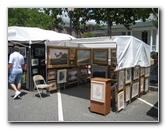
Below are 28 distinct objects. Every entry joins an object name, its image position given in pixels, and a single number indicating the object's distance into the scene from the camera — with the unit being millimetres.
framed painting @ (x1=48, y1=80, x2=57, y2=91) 6645
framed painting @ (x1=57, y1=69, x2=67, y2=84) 7012
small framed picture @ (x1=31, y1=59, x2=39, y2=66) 6879
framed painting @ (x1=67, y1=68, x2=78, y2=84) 7603
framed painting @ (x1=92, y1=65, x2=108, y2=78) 7439
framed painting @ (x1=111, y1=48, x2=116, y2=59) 7687
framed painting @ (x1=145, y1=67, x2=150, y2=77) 6824
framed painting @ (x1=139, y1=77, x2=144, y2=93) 6316
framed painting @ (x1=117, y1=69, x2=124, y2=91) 4719
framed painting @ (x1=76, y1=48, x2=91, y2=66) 8078
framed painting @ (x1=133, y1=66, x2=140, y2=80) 5702
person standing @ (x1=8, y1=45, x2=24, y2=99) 5650
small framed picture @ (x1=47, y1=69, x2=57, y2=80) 6617
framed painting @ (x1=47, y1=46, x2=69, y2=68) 6594
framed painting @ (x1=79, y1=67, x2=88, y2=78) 8461
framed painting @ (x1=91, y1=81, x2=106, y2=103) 4512
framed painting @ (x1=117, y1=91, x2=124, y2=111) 4762
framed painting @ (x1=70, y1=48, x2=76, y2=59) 7641
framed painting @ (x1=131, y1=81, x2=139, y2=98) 5693
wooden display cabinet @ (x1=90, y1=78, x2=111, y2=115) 4512
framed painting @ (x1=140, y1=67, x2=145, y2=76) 6301
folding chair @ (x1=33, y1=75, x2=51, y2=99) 5971
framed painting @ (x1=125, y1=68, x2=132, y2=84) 5148
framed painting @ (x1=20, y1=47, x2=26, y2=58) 7009
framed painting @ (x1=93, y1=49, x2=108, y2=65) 7570
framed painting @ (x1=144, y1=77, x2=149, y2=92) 6736
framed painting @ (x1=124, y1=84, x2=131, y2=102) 5193
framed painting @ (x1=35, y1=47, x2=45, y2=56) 7020
